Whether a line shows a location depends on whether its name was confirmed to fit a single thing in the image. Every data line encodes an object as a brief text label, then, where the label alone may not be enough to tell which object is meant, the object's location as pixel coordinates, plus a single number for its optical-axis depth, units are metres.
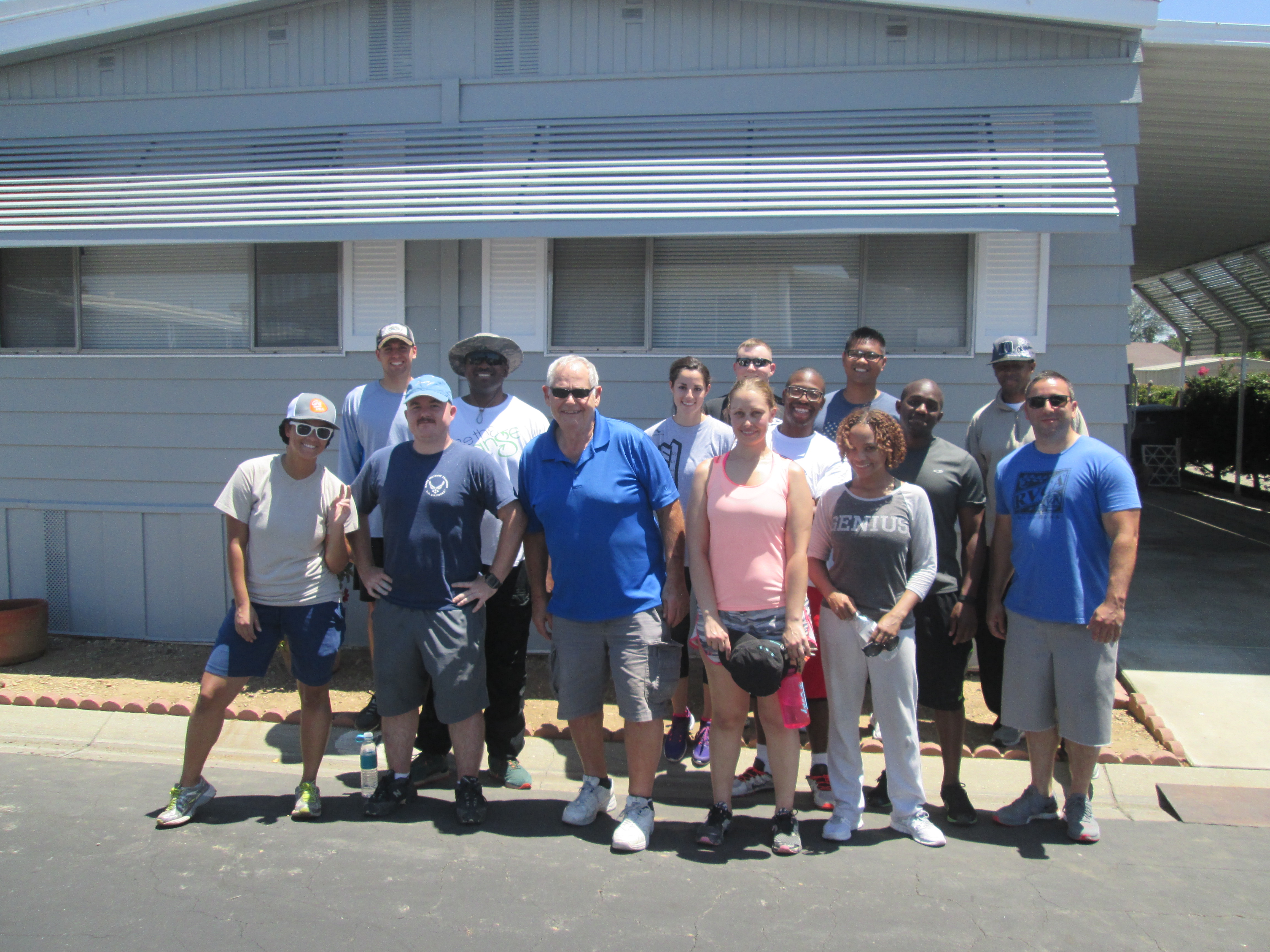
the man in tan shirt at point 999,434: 4.13
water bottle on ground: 3.93
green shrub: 12.70
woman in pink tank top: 3.42
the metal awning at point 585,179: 5.07
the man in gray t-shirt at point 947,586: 3.76
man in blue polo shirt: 3.53
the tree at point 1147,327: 61.38
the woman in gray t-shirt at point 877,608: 3.49
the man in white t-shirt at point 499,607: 4.16
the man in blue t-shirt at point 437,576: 3.68
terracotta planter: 5.77
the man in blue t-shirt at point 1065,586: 3.50
